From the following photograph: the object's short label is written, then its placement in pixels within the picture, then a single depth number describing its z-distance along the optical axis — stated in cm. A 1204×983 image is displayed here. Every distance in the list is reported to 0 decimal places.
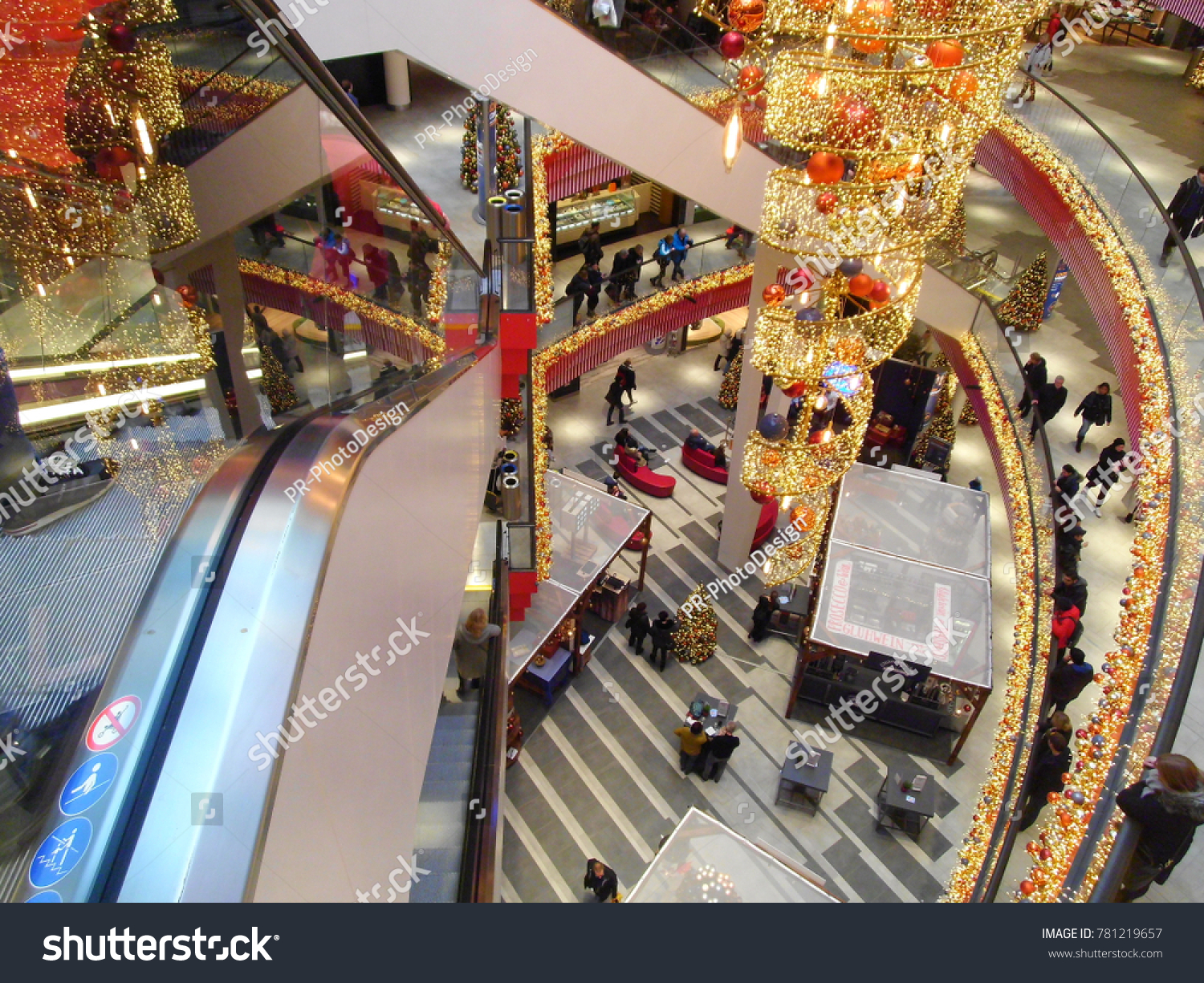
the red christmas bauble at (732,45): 716
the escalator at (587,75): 743
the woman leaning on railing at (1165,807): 366
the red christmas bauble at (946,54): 518
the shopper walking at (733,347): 1595
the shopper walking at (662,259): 1433
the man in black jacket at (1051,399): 1036
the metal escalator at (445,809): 562
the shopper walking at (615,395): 1490
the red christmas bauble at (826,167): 581
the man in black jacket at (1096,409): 1078
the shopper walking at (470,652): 714
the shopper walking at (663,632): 1109
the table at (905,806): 933
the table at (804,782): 957
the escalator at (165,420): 203
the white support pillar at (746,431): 1045
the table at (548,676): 1053
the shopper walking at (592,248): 1474
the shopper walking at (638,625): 1124
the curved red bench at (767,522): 1309
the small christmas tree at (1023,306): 1391
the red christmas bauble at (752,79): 599
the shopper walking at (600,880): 804
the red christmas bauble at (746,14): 618
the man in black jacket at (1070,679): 705
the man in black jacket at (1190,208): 931
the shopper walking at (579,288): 1296
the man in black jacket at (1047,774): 627
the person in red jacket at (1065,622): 755
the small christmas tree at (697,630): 1114
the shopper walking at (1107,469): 954
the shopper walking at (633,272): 1377
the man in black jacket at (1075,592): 784
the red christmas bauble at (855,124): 572
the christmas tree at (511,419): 1001
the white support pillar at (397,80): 1384
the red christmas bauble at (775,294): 941
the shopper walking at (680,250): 1431
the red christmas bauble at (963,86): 566
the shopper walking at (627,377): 1492
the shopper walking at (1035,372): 1098
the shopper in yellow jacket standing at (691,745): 973
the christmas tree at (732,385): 1544
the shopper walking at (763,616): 1148
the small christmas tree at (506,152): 1134
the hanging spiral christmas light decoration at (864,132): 538
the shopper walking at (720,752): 962
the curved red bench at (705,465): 1443
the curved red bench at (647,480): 1402
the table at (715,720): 1005
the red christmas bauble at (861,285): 711
